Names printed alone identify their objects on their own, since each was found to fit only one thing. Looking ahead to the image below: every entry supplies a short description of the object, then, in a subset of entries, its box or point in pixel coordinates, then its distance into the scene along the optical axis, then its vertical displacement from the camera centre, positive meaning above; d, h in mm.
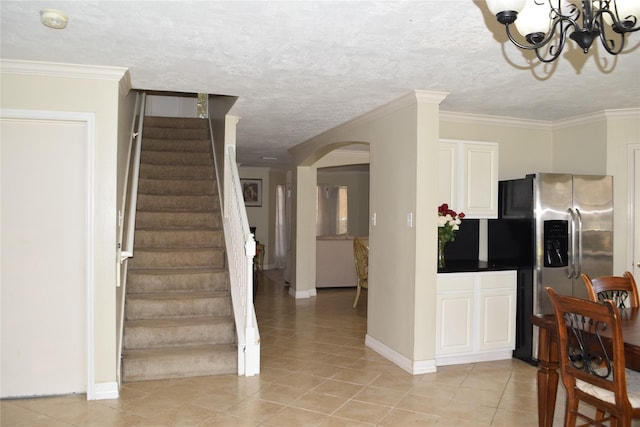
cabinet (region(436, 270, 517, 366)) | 4246 -881
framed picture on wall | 11352 +594
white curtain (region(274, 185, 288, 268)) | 11484 -186
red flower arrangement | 4363 -23
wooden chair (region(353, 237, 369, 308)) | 6590 -590
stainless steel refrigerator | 4320 -148
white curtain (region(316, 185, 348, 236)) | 12375 +207
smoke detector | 2396 +1003
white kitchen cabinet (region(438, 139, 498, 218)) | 4496 +409
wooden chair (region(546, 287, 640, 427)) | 2230 -718
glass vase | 4480 -309
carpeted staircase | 3971 -560
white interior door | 3385 -301
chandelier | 1729 +759
